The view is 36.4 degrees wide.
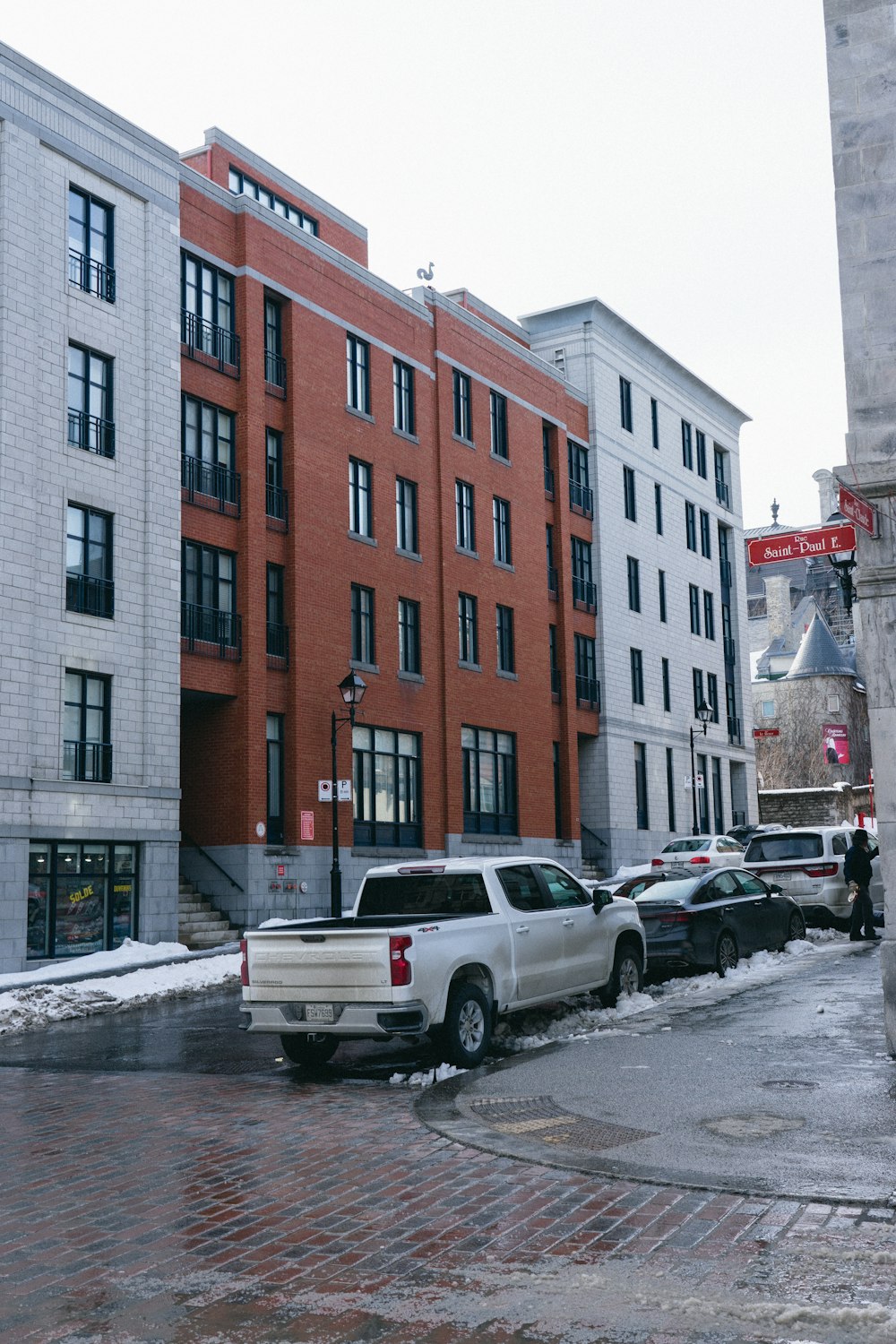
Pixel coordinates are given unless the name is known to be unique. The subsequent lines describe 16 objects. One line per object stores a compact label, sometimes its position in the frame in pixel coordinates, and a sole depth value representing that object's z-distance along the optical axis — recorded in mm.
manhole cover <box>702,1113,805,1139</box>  8391
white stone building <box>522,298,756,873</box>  45531
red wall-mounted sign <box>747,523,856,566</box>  10820
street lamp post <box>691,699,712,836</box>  42938
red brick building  29578
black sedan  17094
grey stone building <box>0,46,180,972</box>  24047
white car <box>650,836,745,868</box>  35969
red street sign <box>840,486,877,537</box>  10477
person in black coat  20750
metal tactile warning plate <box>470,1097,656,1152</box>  8422
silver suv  23266
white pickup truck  11234
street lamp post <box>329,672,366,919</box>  25297
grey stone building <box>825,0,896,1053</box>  10805
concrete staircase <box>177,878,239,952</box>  27406
